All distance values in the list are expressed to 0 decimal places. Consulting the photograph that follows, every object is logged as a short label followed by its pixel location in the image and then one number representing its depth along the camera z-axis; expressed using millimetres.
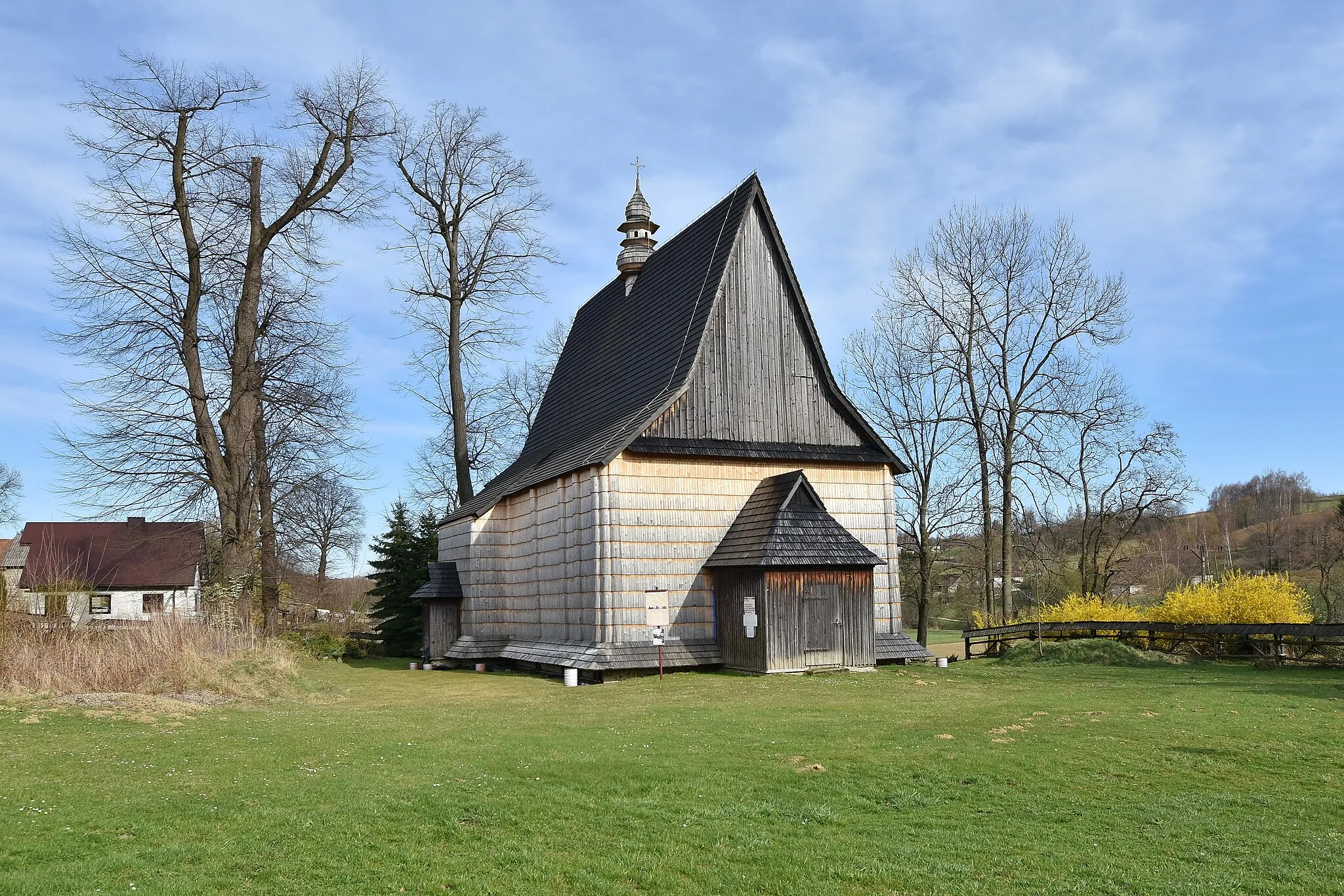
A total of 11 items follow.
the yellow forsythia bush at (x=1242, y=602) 21750
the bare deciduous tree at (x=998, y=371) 32188
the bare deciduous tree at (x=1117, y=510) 37094
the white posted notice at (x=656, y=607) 20094
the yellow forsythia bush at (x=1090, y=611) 26234
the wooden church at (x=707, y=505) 20703
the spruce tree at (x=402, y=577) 35281
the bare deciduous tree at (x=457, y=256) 36875
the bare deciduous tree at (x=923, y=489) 34625
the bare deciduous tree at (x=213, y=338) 27109
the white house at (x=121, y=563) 47125
